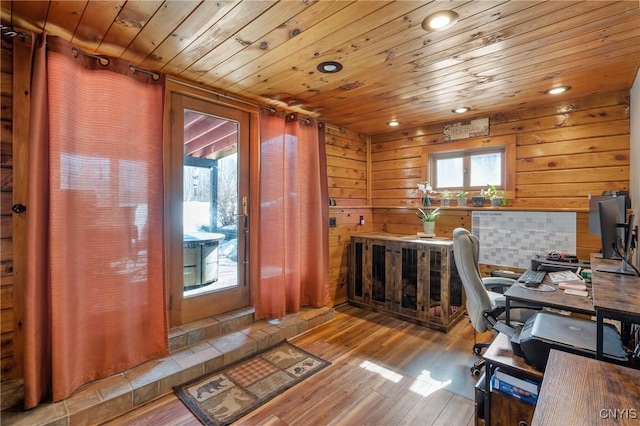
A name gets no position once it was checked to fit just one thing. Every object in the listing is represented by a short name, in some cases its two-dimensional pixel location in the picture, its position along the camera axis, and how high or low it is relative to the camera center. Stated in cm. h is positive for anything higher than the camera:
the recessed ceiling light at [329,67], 220 +108
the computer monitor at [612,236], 170 -15
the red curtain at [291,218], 300 -9
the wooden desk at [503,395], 142 -91
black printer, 131 -60
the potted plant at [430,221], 354 -14
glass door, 257 -1
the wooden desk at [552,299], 147 -48
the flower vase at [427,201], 372 +11
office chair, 206 -60
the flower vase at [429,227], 355 -21
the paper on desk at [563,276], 200 -46
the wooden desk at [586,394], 81 -56
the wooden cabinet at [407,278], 315 -80
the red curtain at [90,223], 179 -10
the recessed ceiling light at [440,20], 161 +106
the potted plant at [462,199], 353 +13
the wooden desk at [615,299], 113 -37
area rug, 193 -130
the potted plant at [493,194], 325 +17
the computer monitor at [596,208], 230 +2
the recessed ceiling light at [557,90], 260 +107
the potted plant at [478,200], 336 +11
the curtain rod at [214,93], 250 +107
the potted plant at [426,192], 372 +22
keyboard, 186 -45
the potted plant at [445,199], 366 +13
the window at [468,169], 342 +49
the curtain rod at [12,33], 173 +103
